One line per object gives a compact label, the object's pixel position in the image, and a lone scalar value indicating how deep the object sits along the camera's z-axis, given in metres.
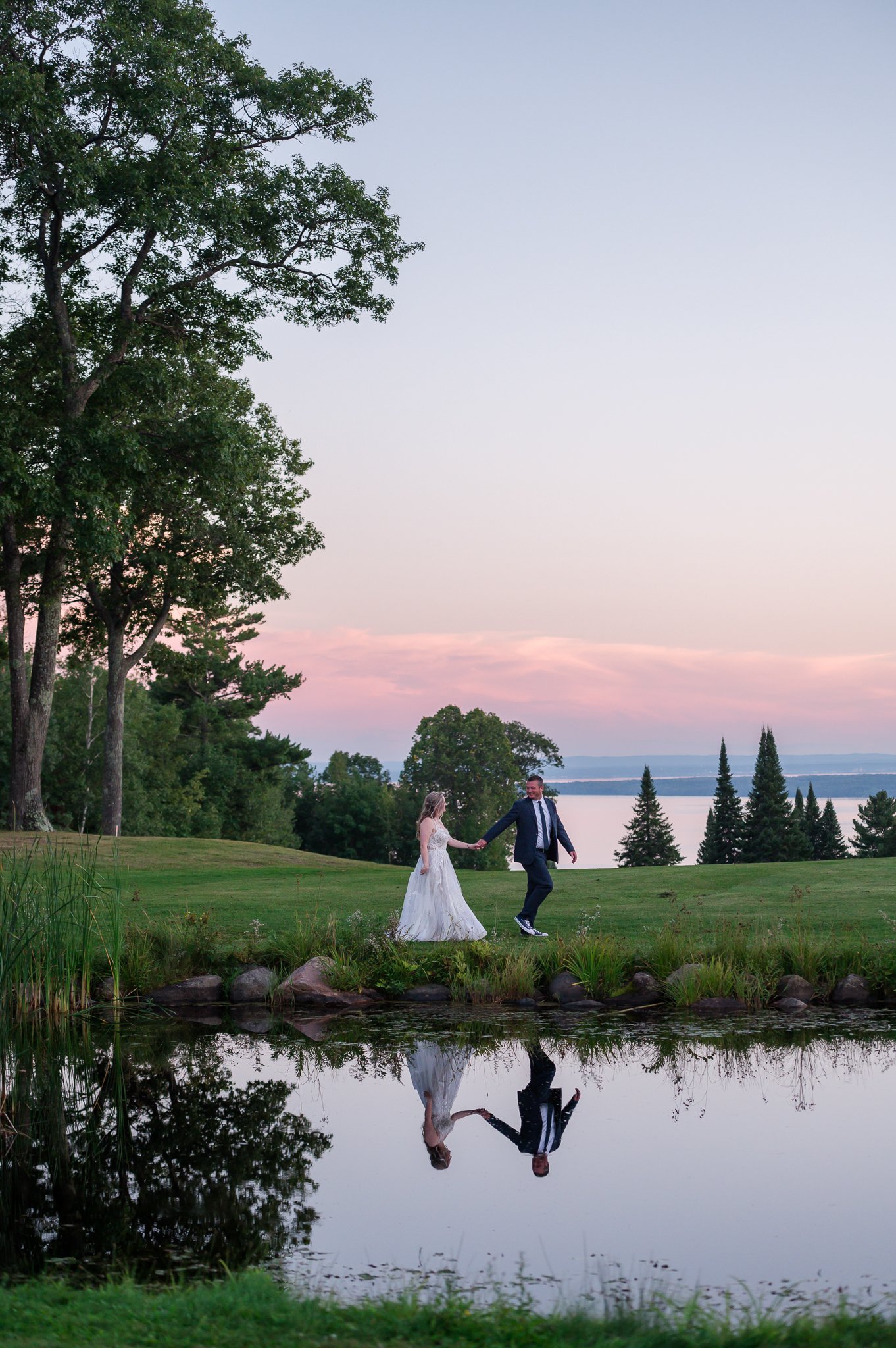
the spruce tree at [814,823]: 84.62
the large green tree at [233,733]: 69.25
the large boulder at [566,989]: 12.29
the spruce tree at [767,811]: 81.06
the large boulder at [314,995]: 12.48
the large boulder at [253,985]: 12.62
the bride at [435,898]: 14.56
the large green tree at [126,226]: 25.38
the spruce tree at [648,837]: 89.19
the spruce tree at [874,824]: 84.31
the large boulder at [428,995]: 12.65
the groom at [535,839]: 14.81
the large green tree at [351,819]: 79.81
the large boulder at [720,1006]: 11.93
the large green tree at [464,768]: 79.31
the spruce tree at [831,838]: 82.50
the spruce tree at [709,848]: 87.25
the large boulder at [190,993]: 12.59
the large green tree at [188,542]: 30.09
